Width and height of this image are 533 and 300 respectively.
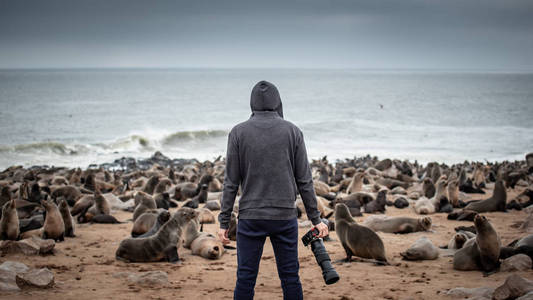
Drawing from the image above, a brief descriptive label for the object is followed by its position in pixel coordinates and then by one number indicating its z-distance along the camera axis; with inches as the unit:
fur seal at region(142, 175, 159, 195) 540.7
